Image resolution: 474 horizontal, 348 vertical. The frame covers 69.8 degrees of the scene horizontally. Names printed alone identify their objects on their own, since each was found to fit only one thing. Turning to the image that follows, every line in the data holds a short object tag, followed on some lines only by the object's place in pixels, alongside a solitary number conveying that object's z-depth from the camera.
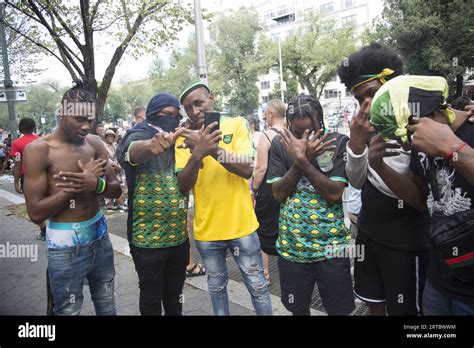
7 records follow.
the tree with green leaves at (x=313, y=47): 31.22
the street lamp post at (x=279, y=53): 30.66
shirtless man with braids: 2.08
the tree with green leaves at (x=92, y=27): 6.54
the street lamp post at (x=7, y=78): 6.85
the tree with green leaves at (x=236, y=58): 32.34
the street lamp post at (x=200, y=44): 5.39
